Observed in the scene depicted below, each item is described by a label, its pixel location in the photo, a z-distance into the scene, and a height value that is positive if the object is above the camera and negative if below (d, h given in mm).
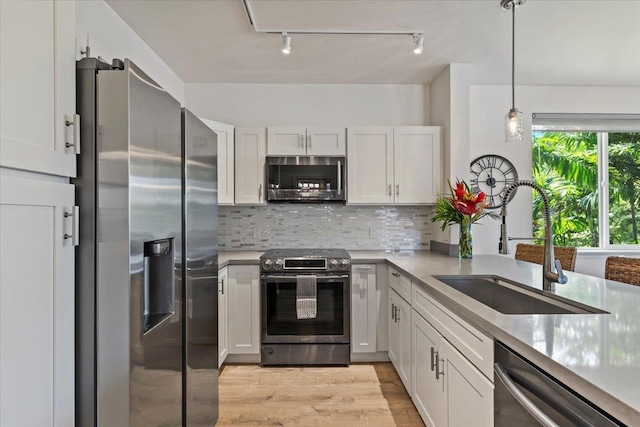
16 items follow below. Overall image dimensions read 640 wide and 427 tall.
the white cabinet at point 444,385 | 1274 -750
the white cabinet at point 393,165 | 3234 +449
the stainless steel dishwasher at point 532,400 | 776 -476
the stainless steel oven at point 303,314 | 2896 -835
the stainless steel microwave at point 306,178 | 3176 +321
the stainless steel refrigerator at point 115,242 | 1073 -92
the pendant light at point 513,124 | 2189 +566
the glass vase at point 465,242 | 2855 -230
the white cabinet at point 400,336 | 2328 -892
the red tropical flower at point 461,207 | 2779 +55
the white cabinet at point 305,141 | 3223 +666
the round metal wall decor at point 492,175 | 3426 +379
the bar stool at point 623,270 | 2055 -336
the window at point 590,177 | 3574 +380
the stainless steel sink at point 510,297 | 1433 -404
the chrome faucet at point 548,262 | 1569 -220
